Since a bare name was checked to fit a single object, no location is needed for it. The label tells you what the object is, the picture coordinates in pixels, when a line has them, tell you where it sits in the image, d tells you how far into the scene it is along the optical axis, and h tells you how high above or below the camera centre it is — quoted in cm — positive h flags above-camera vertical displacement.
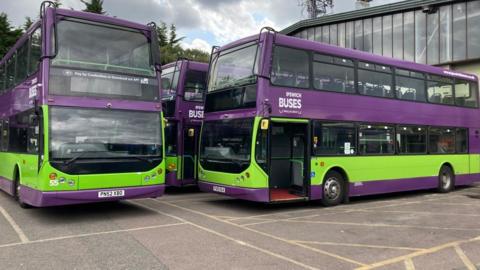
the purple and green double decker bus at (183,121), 1465 +68
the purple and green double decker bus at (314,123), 1091 +52
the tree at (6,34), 3859 +933
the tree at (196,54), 4717 +934
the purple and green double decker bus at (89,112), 906 +64
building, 2919 +807
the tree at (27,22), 4148 +1095
